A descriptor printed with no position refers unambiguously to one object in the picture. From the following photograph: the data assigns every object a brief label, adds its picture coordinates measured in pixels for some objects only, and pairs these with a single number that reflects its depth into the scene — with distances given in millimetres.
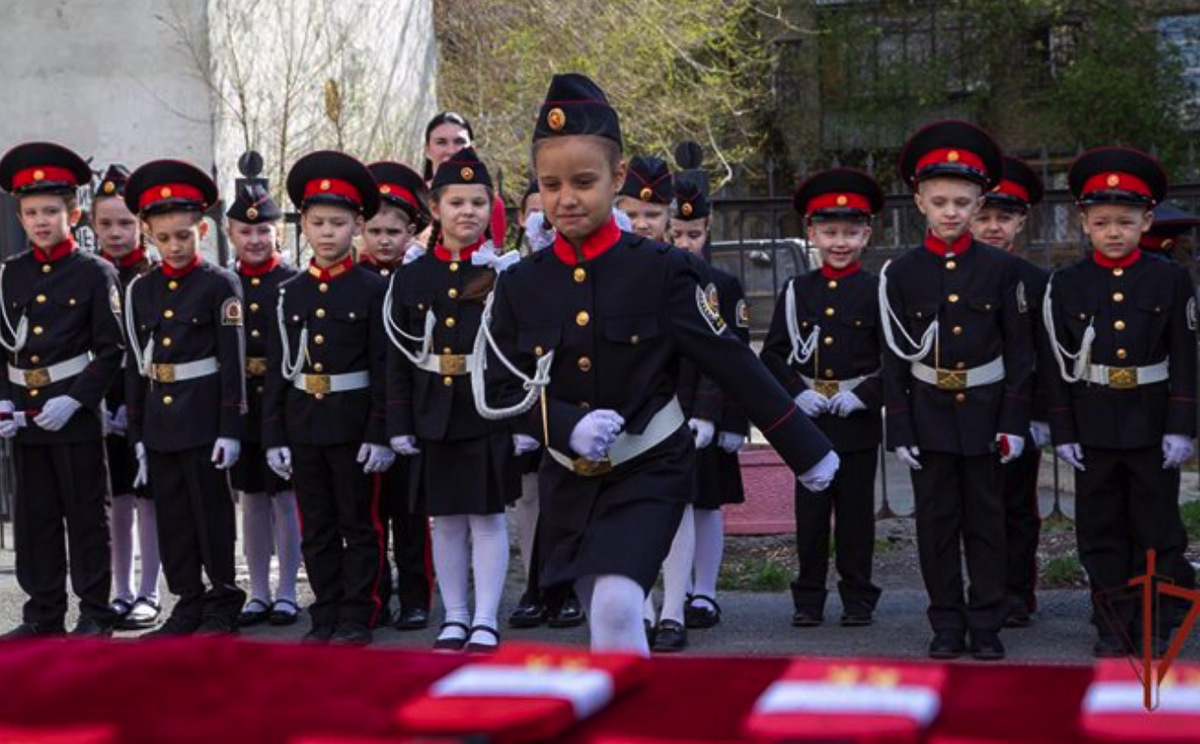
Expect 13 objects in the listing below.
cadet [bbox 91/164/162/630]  8727
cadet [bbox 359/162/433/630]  8477
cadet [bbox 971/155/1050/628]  8164
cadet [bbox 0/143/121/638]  8109
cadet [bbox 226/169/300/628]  8648
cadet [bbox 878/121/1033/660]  7484
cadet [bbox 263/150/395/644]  8008
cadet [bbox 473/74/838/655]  5152
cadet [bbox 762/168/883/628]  8172
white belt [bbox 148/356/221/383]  8078
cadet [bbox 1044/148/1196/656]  7422
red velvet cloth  2574
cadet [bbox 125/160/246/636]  8062
